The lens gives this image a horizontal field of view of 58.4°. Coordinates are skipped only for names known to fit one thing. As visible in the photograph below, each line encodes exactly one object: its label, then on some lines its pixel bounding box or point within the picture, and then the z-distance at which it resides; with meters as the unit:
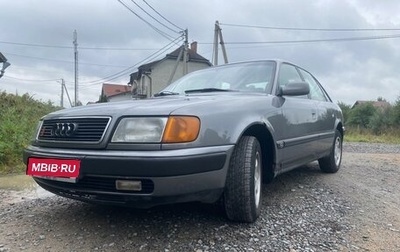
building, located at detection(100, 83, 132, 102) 45.36
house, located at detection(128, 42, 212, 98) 35.53
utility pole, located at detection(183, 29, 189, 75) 19.60
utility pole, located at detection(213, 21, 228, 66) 19.47
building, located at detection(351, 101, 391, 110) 25.90
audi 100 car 2.19
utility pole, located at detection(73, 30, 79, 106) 35.88
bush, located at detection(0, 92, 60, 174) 5.79
